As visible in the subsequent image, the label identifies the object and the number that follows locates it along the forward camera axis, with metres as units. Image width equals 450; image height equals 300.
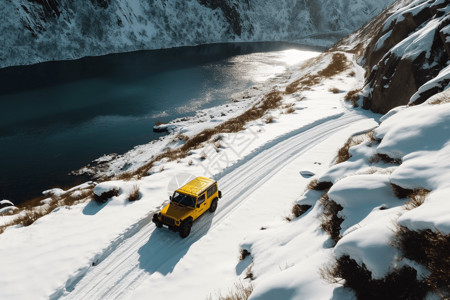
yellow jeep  12.43
